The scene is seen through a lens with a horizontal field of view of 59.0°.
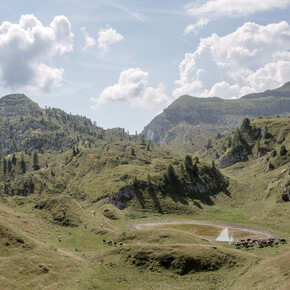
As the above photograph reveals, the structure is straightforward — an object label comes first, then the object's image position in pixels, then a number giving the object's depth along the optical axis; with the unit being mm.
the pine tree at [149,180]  145362
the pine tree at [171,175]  151138
